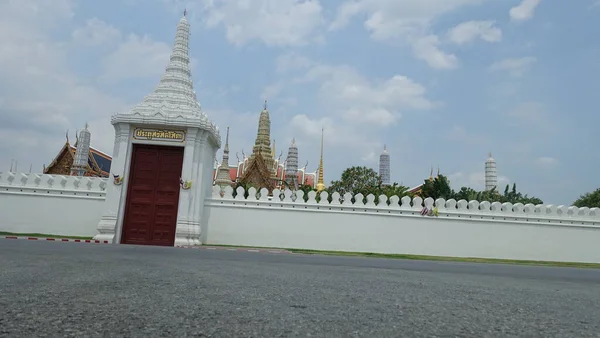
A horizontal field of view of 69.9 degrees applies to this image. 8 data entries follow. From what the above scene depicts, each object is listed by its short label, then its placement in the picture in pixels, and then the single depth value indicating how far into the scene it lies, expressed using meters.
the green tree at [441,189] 23.75
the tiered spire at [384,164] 39.75
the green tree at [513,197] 28.41
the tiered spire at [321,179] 40.12
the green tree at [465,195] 23.77
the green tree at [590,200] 36.19
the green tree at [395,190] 25.76
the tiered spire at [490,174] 37.03
